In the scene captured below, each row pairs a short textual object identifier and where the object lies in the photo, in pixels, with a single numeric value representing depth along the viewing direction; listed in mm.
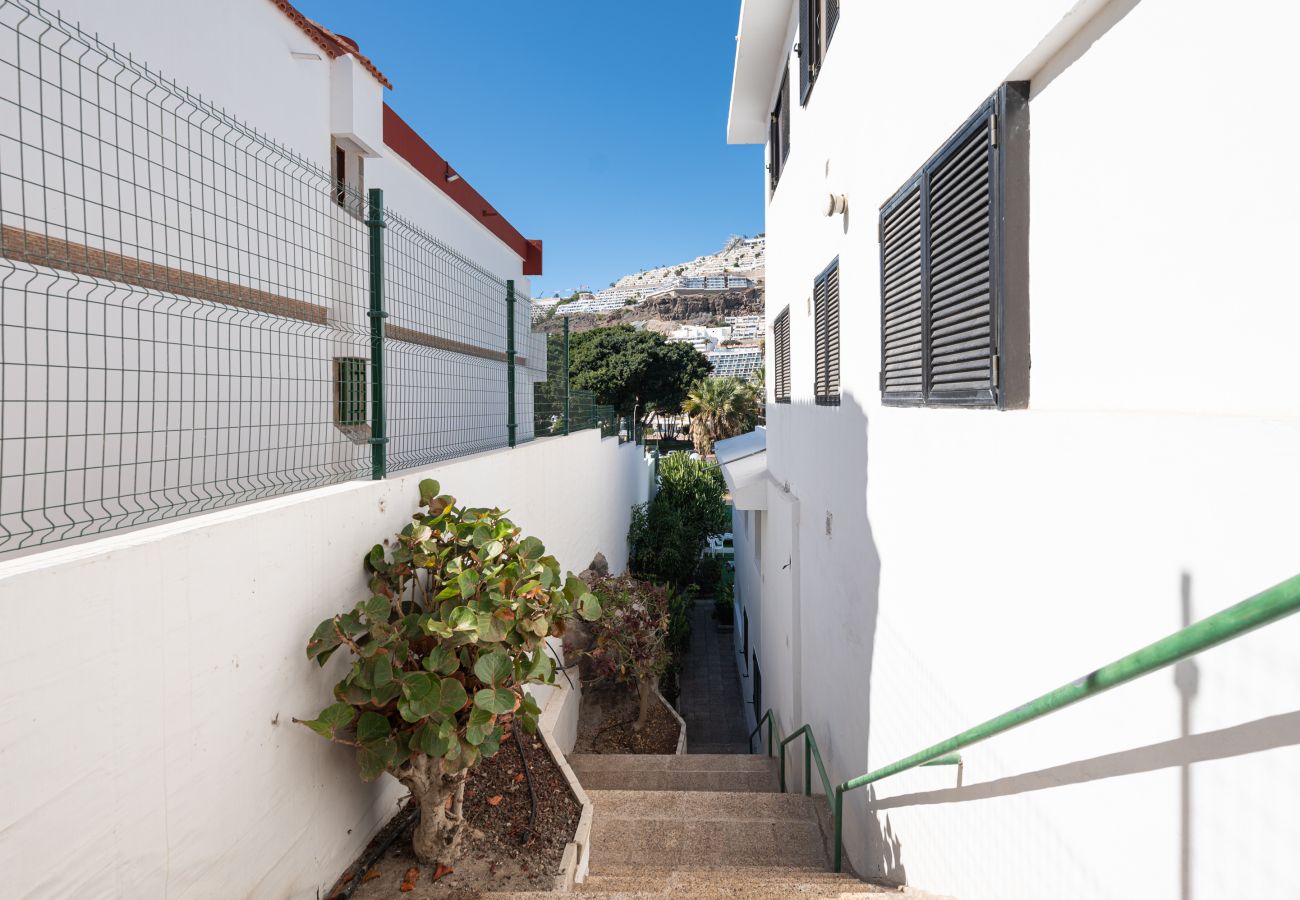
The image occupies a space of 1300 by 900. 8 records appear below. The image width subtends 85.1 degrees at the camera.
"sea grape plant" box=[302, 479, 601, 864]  2883
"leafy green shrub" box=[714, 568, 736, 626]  18203
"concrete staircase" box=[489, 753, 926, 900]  3498
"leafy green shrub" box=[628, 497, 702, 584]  16372
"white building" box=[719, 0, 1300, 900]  1362
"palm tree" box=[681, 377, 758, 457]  30031
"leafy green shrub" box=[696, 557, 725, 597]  19812
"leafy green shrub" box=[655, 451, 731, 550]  18969
